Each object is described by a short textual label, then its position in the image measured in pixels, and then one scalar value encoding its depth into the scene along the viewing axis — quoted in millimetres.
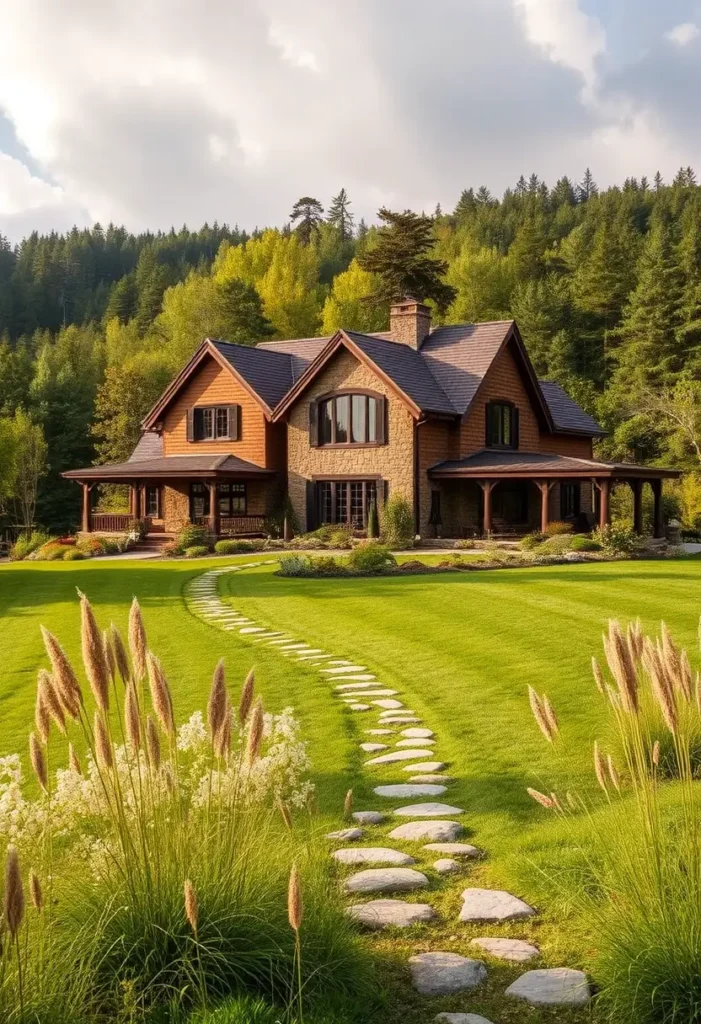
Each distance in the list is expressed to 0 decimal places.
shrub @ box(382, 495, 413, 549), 30750
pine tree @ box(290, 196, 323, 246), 103438
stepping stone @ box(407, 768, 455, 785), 6566
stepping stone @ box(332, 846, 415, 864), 5105
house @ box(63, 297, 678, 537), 31891
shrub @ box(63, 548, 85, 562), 30422
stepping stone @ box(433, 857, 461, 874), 5027
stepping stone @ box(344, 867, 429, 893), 4781
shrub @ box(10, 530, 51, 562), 33219
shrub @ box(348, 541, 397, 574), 22672
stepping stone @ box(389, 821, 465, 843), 5504
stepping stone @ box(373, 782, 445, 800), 6316
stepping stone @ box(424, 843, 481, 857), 5234
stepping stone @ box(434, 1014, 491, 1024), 3541
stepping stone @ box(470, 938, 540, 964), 4062
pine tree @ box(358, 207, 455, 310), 57500
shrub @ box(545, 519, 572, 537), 29516
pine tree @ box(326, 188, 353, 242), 122250
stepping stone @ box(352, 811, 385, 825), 5797
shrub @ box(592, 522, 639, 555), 25828
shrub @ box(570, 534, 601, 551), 26438
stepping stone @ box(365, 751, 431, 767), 7098
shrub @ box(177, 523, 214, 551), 31000
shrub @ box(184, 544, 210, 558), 29625
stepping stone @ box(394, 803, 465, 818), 5887
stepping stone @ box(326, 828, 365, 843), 5457
